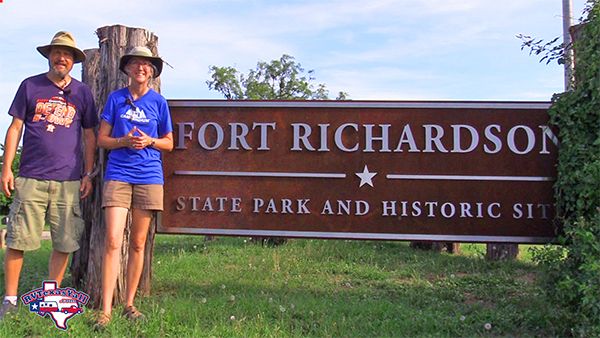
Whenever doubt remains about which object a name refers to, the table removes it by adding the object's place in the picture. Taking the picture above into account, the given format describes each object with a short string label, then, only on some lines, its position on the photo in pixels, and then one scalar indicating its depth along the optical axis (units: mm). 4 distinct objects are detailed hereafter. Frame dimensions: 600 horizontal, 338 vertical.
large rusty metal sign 4434
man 3879
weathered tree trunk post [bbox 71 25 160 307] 4402
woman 3889
